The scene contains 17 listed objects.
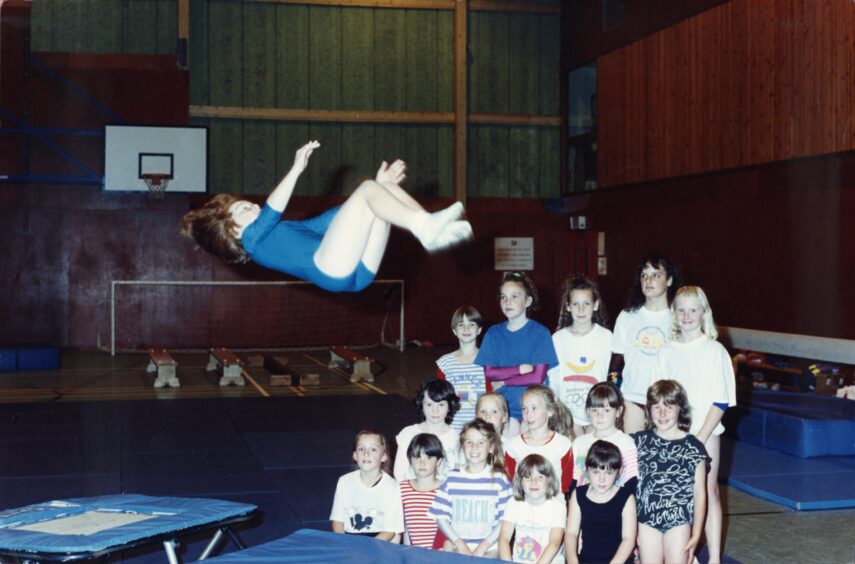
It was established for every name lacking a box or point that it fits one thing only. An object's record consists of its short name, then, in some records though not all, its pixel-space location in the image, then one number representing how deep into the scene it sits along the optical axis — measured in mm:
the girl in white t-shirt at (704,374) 4520
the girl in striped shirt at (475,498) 4199
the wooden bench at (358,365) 11930
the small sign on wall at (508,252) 16141
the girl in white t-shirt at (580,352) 4984
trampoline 3775
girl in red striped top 4395
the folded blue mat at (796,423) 7043
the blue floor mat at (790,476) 5844
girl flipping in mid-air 3449
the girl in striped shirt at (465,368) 5113
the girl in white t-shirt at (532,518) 4070
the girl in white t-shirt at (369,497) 4355
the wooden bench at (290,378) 11609
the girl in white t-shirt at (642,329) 4895
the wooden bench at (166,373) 11188
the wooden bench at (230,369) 11484
